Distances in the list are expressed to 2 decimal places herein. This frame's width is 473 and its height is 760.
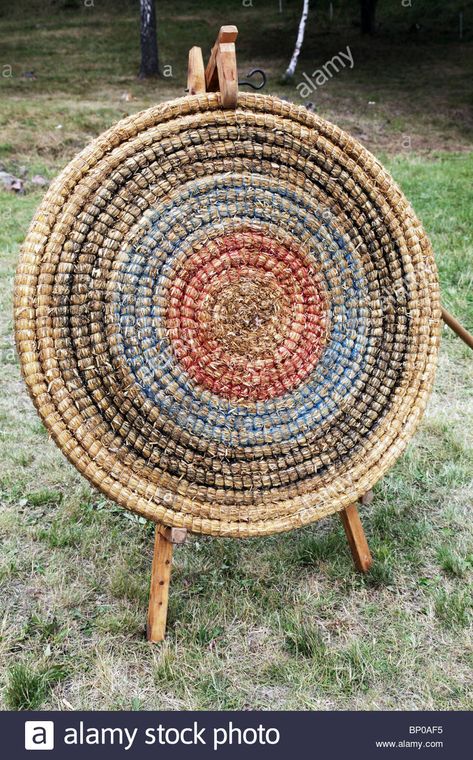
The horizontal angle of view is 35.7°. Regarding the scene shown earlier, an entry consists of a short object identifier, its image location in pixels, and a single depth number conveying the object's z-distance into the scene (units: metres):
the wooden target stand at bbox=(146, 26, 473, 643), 1.82
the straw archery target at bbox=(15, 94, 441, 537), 1.80
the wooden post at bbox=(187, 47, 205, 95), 1.95
